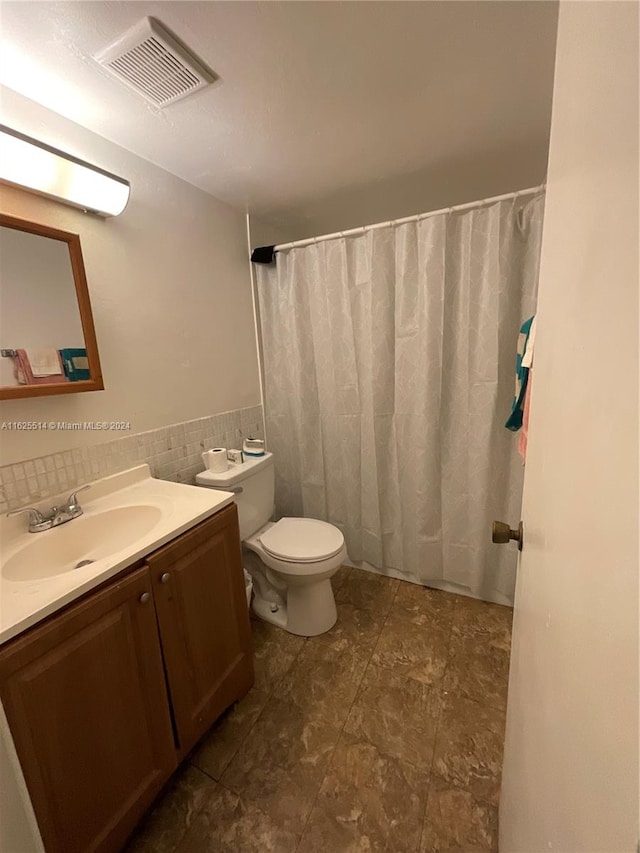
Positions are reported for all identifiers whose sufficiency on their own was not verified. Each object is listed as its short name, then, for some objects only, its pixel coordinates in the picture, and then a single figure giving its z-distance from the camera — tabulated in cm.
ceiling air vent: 89
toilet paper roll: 159
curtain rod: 142
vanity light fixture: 100
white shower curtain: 155
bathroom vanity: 73
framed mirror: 105
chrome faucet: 108
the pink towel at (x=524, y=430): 104
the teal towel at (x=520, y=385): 120
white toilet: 153
